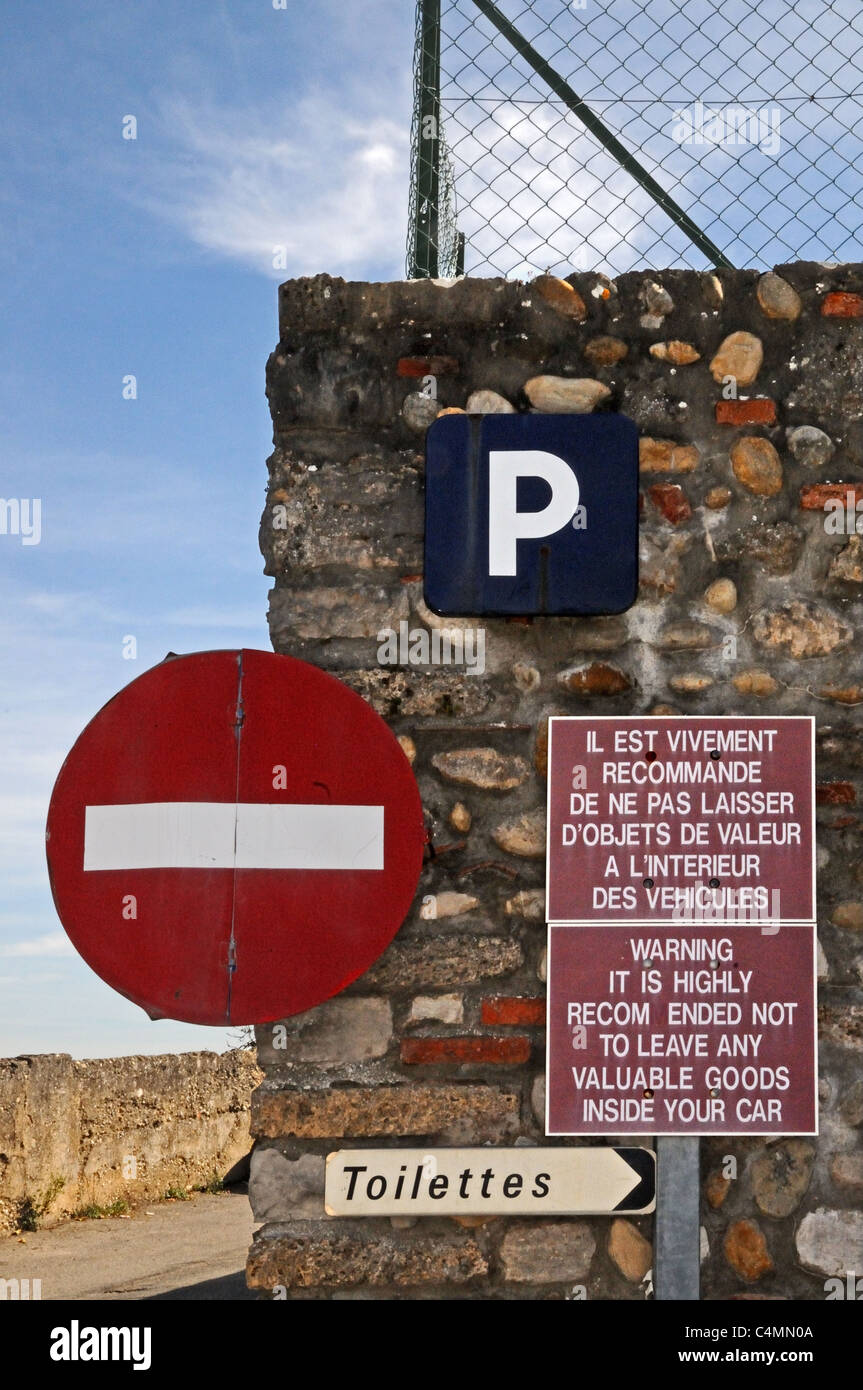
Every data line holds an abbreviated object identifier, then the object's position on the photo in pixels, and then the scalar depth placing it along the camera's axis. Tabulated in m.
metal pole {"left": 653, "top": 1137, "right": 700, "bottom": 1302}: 3.37
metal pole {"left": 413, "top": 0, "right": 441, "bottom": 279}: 4.13
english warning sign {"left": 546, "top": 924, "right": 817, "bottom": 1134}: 3.42
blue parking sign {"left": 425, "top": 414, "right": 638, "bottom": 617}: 3.56
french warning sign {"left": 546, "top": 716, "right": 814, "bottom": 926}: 3.47
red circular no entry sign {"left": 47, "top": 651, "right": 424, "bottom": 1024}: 3.36
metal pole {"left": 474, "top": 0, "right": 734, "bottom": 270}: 4.16
